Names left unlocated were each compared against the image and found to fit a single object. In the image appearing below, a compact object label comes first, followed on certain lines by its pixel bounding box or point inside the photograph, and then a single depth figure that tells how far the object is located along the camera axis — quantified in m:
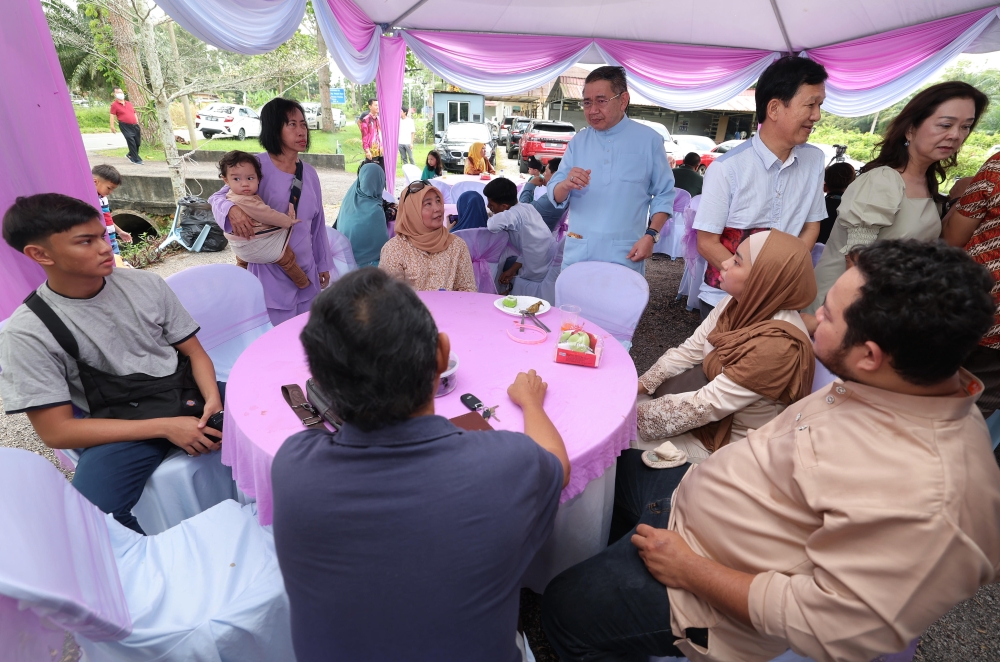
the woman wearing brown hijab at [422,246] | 2.79
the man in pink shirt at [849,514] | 0.90
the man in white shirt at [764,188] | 2.43
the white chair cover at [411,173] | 7.70
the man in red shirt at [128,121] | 10.95
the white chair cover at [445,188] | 6.63
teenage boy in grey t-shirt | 1.57
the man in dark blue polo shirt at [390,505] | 0.79
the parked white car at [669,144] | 14.00
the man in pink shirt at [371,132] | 9.48
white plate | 2.28
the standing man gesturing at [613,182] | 3.14
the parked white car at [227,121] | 19.05
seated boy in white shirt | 3.82
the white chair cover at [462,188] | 6.79
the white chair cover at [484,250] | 3.73
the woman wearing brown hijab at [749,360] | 1.65
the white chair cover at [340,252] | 3.84
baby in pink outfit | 2.67
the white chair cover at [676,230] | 6.19
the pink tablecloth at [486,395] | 1.40
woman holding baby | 2.78
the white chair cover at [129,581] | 0.88
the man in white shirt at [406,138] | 12.95
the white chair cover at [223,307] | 2.29
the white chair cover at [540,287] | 4.23
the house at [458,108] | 20.52
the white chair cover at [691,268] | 4.60
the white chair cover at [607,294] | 2.75
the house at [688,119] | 20.81
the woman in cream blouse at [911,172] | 2.25
